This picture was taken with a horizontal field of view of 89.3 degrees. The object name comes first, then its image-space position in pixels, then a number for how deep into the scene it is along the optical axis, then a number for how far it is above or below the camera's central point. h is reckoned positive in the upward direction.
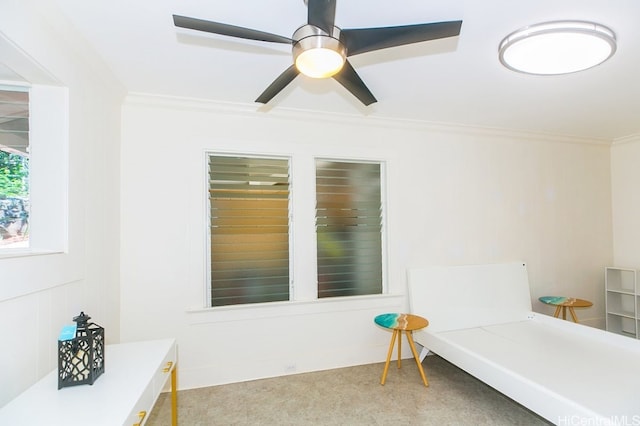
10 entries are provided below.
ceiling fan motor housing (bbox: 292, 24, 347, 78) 1.47 +0.82
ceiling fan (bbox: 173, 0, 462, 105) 1.37 +0.84
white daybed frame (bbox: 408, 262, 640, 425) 1.96 -1.10
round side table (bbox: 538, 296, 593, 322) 3.55 -0.94
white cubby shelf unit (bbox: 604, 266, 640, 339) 3.99 -1.05
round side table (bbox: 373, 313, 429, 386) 2.84 -0.94
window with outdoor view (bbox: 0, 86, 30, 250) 1.66 +0.30
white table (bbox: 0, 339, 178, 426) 1.27 -0.76
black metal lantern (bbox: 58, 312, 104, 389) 1.48 -0.63
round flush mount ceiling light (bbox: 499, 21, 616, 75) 1.80 +1.02
